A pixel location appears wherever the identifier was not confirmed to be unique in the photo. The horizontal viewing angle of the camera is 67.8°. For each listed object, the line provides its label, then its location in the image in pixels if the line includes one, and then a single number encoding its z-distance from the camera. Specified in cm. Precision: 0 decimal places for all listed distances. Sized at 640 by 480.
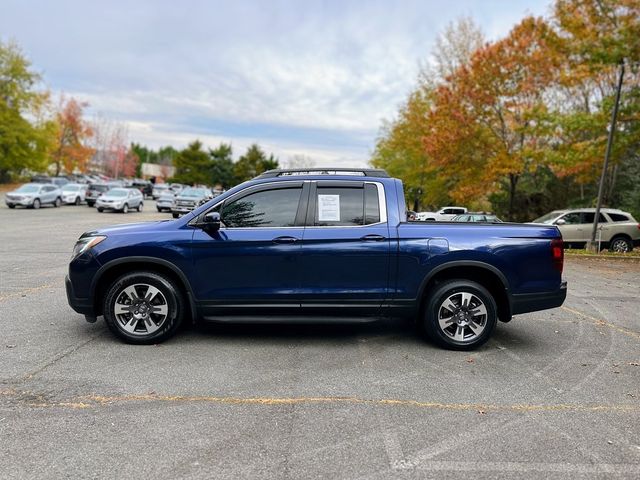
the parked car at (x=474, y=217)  1688
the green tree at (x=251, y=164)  8944
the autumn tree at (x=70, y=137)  6097
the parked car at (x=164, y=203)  3512
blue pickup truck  512
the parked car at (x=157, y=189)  5578
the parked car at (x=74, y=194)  3491
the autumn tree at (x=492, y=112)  2088
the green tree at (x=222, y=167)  8844
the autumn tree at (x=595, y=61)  1417
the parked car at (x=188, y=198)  3106
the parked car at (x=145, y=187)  5848
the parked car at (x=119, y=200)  3077
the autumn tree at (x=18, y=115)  4556
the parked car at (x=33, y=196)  2902
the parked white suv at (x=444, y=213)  2123
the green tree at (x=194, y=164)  8688
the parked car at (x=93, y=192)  3597
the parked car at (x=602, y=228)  1709
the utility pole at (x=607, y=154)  1515
